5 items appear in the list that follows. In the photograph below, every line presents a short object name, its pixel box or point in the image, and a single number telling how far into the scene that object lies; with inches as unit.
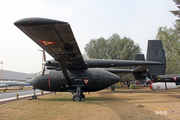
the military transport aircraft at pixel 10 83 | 1633.4
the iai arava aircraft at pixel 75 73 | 397.7
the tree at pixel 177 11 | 805.9
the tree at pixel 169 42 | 1226.7
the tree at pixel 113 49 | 1129.4
